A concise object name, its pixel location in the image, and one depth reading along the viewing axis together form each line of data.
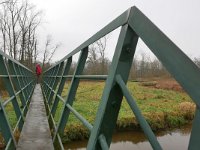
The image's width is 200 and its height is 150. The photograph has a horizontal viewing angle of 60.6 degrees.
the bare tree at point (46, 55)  25.51
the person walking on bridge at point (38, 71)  14.00
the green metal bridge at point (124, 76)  0.63
